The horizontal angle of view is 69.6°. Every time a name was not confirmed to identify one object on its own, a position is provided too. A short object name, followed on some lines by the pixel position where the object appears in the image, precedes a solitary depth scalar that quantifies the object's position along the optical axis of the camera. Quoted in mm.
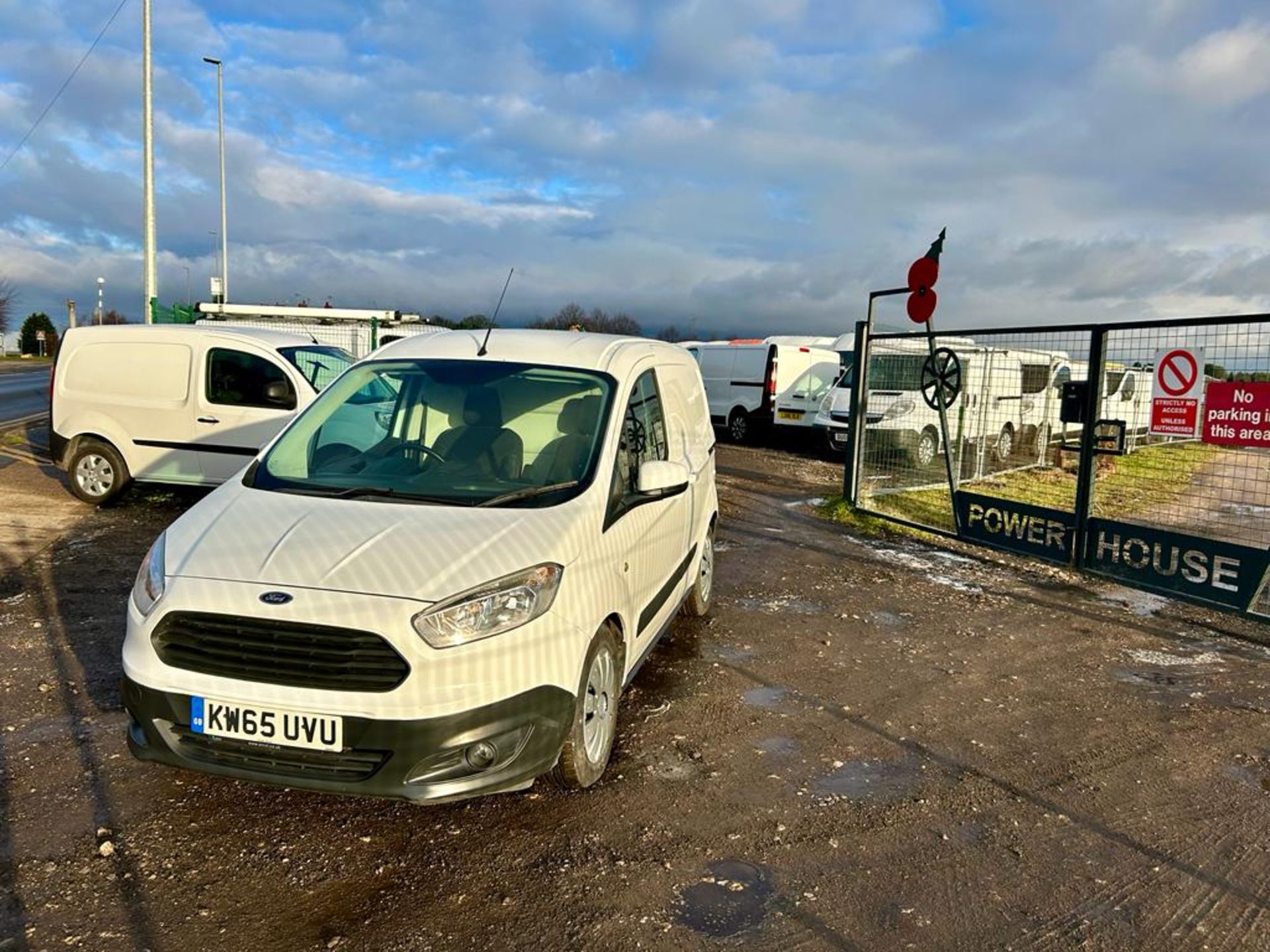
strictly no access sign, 6812
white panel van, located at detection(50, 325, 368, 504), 9469
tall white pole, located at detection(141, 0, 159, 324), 18344
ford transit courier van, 3127
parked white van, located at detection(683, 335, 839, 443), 19312
